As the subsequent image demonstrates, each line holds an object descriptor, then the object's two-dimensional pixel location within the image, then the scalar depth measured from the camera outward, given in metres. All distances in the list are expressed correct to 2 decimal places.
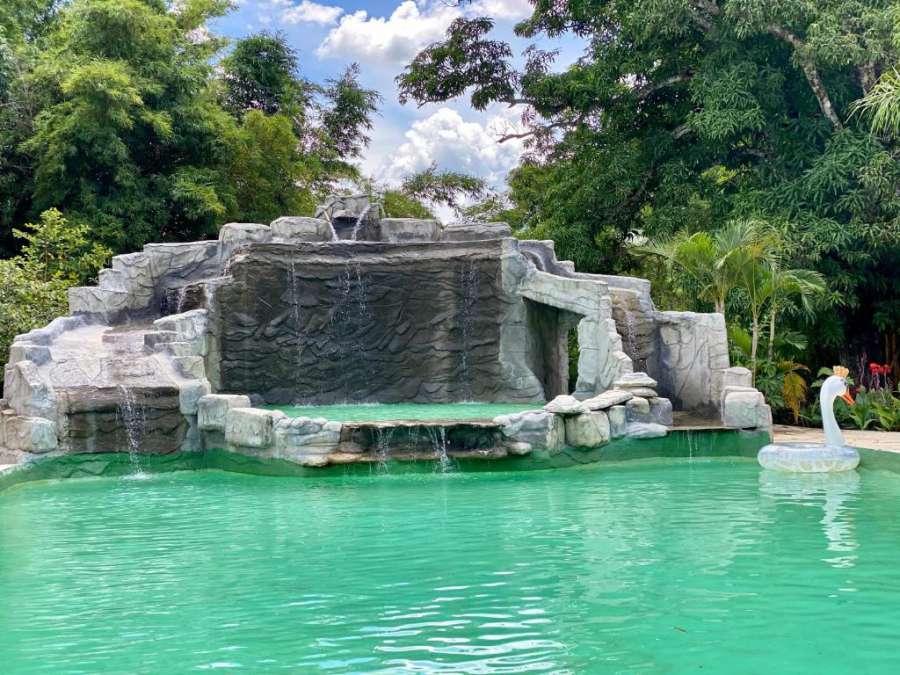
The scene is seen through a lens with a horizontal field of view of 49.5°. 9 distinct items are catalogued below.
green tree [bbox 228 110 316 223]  21.16
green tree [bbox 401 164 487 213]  29.98
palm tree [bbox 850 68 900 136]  10.71
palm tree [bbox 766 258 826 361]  12.34
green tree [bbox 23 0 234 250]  17.55
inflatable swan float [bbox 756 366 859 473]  9.26
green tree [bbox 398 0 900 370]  13.62
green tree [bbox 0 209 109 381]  13.63
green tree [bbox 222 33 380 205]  23.95
